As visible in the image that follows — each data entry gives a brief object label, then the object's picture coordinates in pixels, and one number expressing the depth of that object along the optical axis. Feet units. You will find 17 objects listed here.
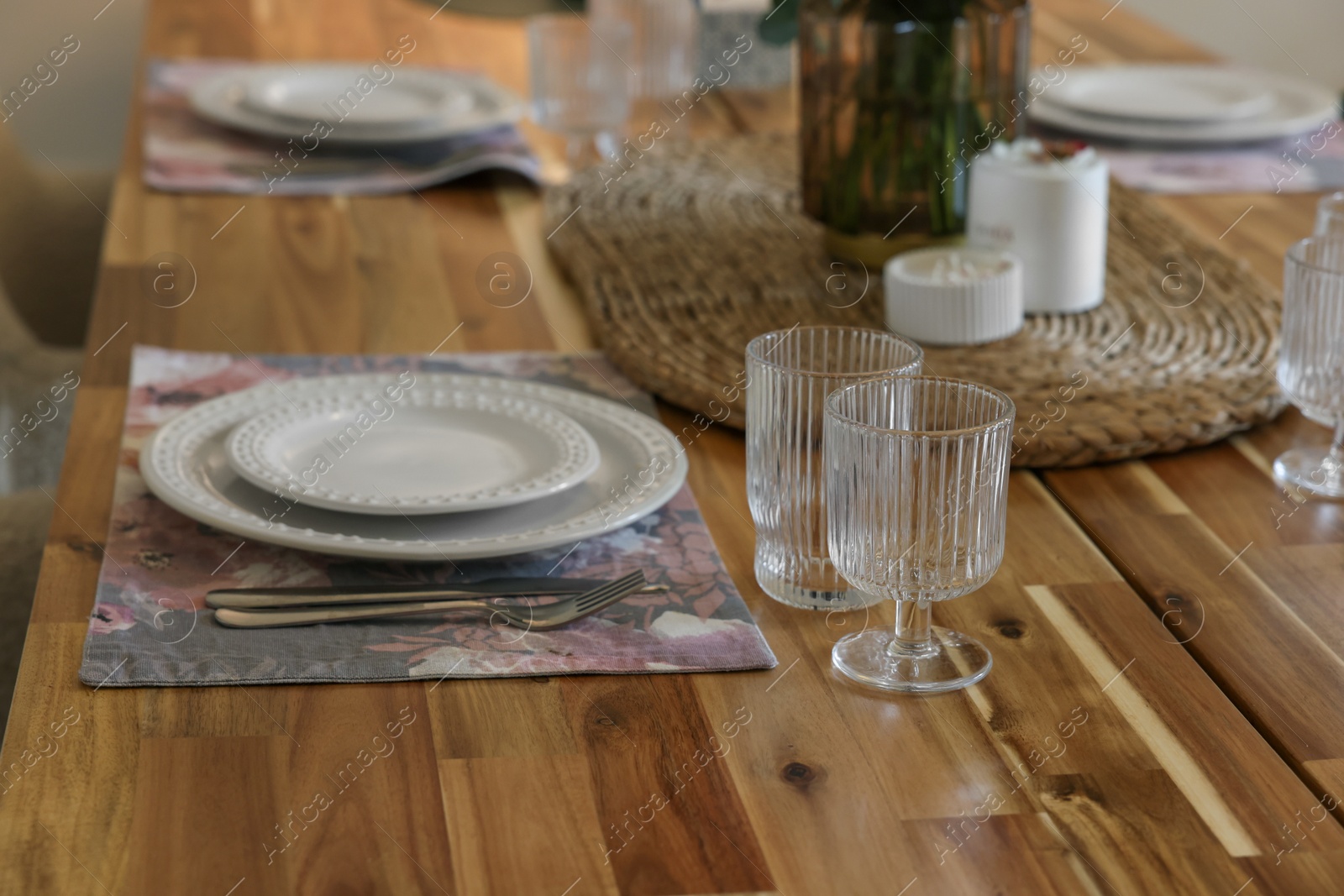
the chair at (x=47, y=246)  7.84
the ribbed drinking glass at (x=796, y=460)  5.08
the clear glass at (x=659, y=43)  7.76
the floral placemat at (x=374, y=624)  4.89
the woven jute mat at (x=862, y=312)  5.73
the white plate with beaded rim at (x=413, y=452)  5.18
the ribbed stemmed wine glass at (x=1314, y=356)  5.41
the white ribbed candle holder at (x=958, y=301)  6.07
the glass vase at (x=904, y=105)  6.30
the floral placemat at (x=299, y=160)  7.18
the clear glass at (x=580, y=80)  7.42
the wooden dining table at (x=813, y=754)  4.53
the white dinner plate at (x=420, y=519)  5.07
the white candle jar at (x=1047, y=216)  6.20
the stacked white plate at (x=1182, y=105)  7.49
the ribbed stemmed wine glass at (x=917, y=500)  4.75
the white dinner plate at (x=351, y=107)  7.43
